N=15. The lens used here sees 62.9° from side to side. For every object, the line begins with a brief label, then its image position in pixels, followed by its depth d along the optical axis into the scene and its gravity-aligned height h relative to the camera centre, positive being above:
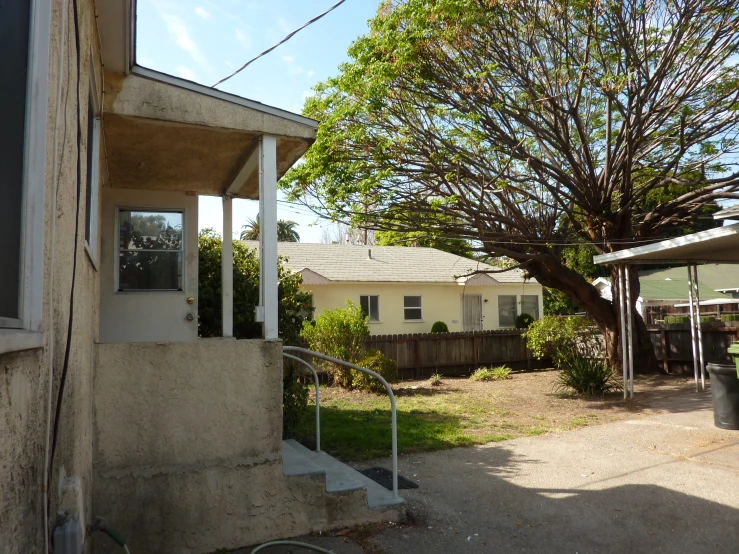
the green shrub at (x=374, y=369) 14.53 -1.15
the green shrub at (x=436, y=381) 16.55 -1.58
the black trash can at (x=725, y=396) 9.12 -1.20
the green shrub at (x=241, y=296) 8.43 +0.48
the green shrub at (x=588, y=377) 12.86 -1.22
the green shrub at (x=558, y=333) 16.58 -0.33
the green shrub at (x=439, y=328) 22.75 -0.15
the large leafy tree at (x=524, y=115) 12.15 +4.61
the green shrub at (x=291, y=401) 8.21 -1.01
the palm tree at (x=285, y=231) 48.81 +8.63
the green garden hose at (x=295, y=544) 4.54 -1.66
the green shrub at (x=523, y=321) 24.17 +0.05
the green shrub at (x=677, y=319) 26.93 -0.02
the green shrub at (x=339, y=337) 15.05 -0.27
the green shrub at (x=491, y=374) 17.69 -1.52
